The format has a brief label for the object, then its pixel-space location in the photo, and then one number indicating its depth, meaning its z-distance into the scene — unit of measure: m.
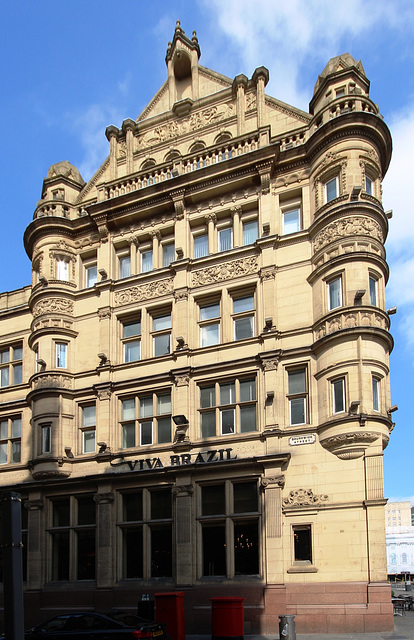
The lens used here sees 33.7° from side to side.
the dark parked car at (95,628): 16.94
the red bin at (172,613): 19.28
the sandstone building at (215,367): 22.52
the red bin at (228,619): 18.38
